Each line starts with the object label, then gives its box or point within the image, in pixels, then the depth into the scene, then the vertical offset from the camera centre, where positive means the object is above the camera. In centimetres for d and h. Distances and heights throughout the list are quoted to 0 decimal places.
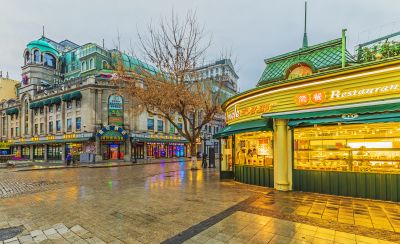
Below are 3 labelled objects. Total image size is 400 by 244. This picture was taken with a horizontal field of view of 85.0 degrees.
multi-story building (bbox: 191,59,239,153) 5437 +25
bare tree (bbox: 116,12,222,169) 1814 +429
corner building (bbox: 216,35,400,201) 757 +14
